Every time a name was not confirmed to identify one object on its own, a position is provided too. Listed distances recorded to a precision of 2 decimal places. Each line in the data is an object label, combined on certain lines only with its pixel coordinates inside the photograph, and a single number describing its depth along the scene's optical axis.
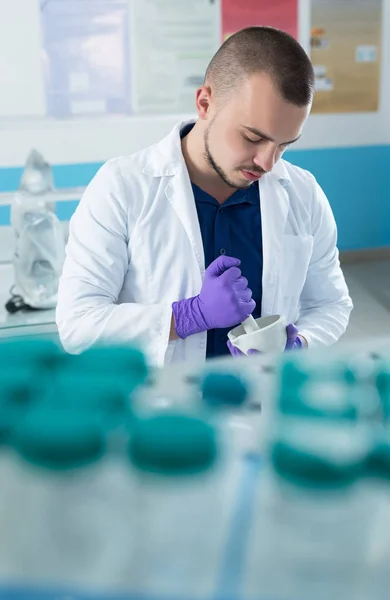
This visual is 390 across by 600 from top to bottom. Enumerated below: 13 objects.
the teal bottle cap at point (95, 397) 0.49
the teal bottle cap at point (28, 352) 0.56
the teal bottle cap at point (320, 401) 0.51
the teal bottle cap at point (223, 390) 0.55
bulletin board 3.35
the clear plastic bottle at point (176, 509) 0.37
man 1.17
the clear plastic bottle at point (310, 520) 0.37
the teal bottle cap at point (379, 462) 0.44
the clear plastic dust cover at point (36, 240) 2.06
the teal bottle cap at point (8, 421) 0.47
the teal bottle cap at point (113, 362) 0.56
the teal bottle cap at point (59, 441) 0.45
